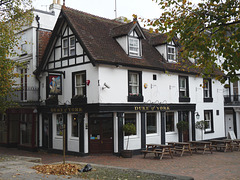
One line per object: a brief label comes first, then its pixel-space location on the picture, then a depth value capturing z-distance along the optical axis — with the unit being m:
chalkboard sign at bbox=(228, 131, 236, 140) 25.14
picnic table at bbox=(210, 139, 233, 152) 19.30
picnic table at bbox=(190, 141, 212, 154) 18.59
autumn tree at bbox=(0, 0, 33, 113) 17.12
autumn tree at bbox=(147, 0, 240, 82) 9.30
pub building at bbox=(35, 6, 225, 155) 17.92
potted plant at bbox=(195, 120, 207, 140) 22.41
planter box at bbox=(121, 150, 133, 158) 17.36
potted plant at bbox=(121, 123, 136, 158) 17.31
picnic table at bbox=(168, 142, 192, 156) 17.68
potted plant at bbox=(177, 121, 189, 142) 21.20
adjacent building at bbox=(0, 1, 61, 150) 21.62
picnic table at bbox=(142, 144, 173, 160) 16.64
